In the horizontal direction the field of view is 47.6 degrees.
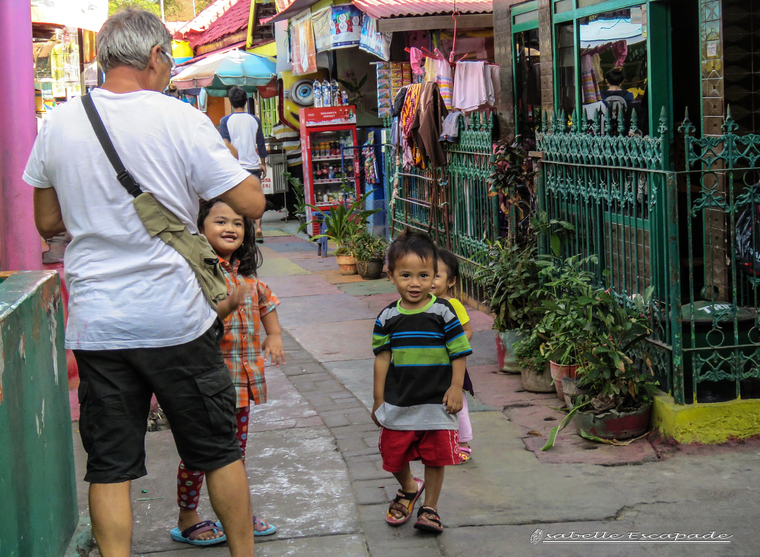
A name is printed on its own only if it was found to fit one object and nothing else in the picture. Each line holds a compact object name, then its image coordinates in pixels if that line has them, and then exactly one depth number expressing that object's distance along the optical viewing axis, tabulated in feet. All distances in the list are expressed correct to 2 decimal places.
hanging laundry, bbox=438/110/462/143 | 26.86
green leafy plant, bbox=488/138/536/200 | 22.08
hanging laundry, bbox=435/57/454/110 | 30.42
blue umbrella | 51.42
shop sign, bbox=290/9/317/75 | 45.11
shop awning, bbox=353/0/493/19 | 32.04
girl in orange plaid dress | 11.41
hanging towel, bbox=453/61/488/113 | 30.12
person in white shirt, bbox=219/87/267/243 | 37.81
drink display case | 43.65
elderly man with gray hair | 8.80
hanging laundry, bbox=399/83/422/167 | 29.68
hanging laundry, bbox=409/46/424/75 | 32.37
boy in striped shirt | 11.68
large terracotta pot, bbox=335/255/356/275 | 34.35
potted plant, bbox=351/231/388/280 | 33.30
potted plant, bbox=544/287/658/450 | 15.10
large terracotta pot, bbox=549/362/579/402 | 16.88
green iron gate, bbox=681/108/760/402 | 14.33
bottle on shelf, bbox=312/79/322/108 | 45.29
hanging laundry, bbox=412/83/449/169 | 27.89
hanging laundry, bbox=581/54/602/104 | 23.48
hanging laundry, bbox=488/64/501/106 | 30.40
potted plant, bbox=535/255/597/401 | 15.69
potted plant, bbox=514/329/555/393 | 18.12
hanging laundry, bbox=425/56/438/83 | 31.37
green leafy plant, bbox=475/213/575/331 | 18.94
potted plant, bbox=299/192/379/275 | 34.53
